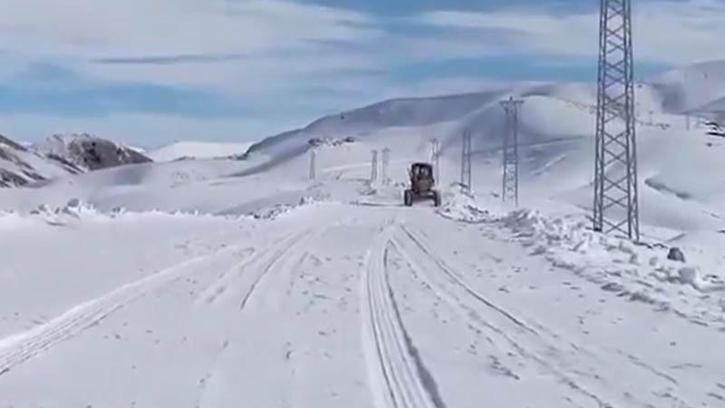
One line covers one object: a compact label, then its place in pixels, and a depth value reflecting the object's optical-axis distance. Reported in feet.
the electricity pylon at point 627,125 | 120.57
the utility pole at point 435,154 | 601.62
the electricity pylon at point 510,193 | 327.22
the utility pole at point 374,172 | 494.34
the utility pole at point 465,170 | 519.60
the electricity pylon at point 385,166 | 534.00
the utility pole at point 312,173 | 551.67
